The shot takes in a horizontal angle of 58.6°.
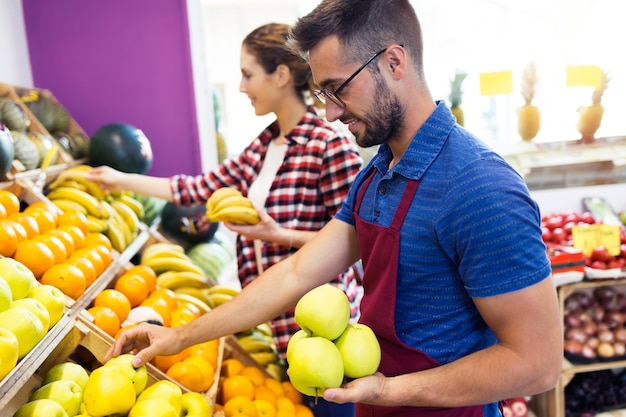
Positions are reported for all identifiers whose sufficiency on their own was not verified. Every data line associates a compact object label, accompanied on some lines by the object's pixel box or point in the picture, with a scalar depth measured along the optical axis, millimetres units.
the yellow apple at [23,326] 1222
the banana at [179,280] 2533
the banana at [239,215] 2121
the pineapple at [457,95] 3537
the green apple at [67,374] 1450
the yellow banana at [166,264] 2625
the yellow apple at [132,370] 1487
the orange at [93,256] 1857
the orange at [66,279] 1642
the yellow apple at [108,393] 1363
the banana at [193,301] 2339
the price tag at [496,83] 3354
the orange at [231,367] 2066
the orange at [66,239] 1835
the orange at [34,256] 1630
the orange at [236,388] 1921
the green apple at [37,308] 1328
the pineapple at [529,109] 3506
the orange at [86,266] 1767
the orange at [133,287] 2062
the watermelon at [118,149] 2943
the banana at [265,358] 2461
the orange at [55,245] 1719
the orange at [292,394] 2150
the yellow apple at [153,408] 1394
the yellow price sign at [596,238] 3031
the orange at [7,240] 1565
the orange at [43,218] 1897
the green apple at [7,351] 1137
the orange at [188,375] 1730
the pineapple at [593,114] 3506
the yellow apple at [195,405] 1549
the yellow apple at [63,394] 1361
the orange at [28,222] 1750
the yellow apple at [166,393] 1489
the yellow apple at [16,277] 1362
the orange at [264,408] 1905
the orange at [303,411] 2035
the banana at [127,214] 2676
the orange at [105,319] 1743
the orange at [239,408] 1789
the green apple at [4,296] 1262
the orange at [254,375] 2055
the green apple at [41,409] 1267
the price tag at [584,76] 3297
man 1094
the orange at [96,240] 2053
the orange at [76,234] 1946
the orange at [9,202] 1824
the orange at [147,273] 2180
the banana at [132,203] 2826
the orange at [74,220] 2049
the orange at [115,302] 1852
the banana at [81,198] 2393
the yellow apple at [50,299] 1441
